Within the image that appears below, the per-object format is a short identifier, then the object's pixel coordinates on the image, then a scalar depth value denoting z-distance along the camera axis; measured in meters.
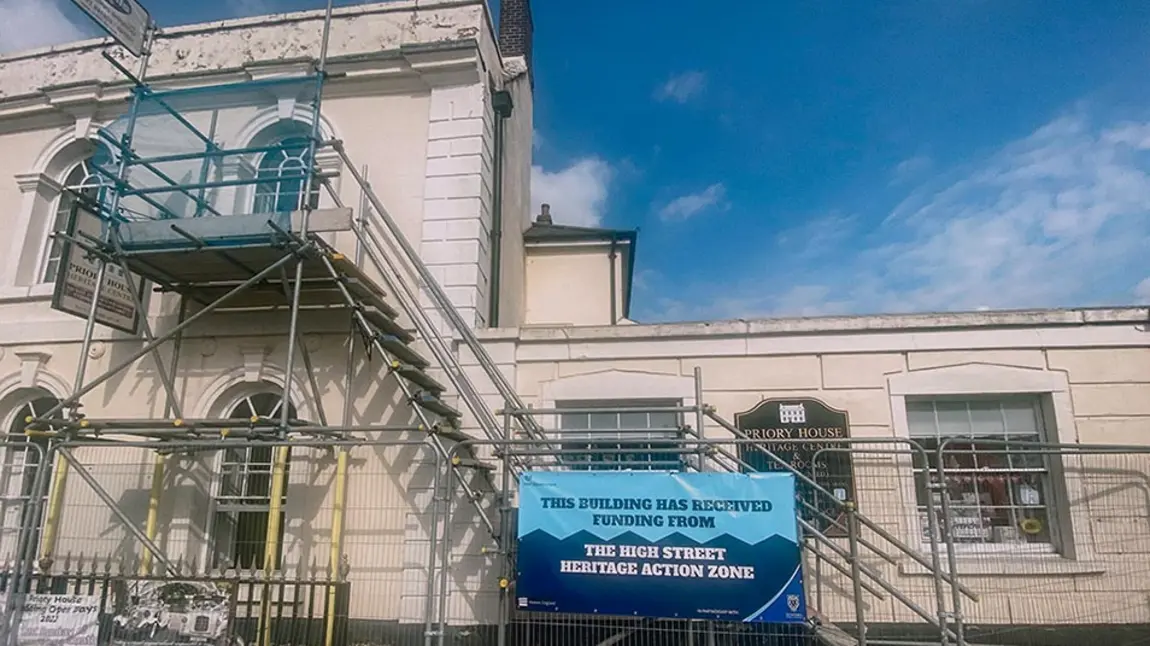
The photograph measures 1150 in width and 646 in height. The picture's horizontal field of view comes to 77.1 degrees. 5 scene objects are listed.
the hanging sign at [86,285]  8.80
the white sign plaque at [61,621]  6.73
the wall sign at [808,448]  7.72
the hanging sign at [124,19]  8.46
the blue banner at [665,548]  6.11
